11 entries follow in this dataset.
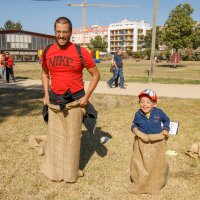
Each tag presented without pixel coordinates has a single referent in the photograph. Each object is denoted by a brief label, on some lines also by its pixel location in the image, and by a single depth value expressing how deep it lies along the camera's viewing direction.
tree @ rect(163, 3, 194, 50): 26.02
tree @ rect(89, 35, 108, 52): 82.93
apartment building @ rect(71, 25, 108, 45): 149.88
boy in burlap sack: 3.05
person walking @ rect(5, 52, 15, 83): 13.79
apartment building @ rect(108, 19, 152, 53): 122.50
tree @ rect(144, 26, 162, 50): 69.50
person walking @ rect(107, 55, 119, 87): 11.58
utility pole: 13.57
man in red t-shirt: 3.15
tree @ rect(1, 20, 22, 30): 106.94
